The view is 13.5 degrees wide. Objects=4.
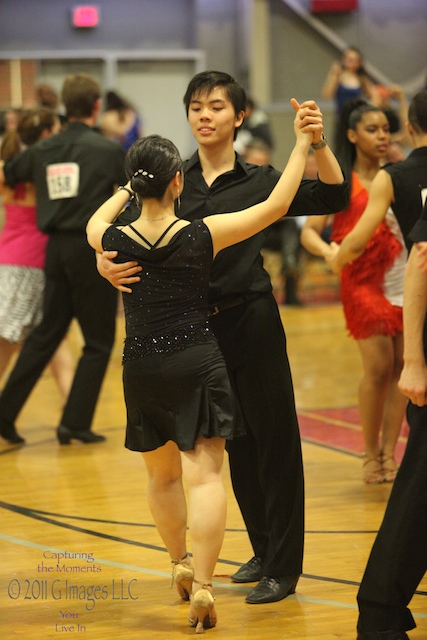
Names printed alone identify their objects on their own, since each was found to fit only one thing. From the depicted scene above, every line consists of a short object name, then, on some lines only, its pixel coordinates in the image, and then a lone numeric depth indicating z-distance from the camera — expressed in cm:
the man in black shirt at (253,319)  612
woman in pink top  1068
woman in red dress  858
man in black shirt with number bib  1036
